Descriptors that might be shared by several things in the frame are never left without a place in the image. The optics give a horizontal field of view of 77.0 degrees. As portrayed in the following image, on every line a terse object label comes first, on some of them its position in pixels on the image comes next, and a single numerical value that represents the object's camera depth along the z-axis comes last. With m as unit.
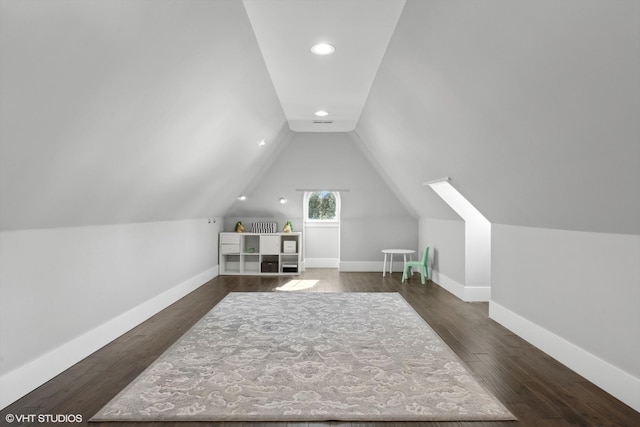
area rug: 2.42
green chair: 7.07
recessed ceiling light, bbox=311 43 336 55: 3.51
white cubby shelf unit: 7.88
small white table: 7.55
